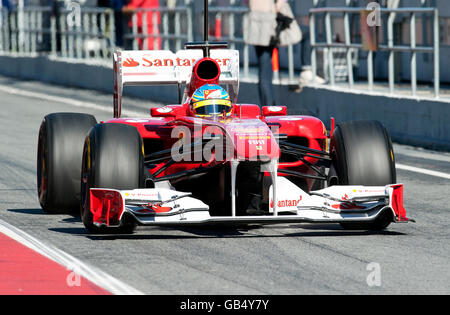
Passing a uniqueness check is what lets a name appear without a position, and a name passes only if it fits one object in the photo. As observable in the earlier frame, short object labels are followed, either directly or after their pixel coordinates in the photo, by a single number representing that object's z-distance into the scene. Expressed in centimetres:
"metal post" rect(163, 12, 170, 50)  2428
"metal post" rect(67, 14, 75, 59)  2991
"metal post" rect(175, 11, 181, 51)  2375
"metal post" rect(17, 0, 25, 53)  3394
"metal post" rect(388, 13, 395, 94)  1669
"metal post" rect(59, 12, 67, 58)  3036
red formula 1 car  859
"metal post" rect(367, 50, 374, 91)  1741
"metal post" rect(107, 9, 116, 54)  2748
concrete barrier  1572
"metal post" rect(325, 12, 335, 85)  1877
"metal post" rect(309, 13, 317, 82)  1942
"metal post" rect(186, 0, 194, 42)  2425
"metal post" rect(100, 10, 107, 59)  2809
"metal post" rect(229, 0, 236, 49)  2181
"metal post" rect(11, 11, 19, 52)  3441
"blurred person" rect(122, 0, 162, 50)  2502
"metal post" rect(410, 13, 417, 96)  1612
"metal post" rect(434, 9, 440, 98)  1566
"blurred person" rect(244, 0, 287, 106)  1859
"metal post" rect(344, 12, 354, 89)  1794
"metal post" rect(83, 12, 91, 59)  2906
